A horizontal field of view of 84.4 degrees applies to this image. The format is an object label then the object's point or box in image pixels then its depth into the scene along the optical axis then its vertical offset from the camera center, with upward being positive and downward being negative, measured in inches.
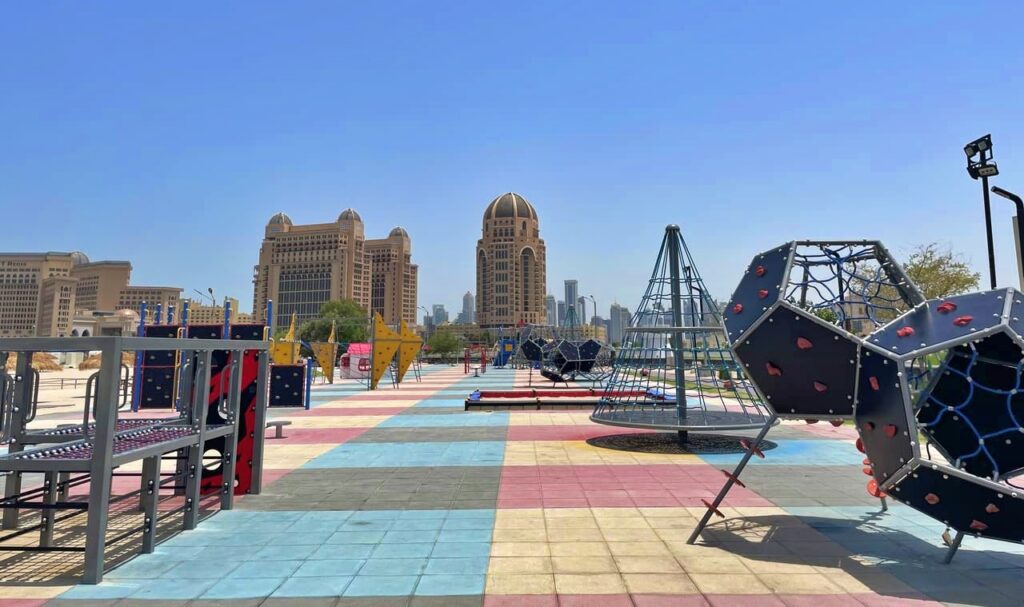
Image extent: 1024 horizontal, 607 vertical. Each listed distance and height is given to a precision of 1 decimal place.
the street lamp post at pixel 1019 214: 600.4 +154.2
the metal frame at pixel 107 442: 204.8 -33.2
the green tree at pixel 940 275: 1385.3 +207.0
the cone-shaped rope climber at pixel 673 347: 481.1 +14.5
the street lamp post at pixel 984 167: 626.5 +212.7
